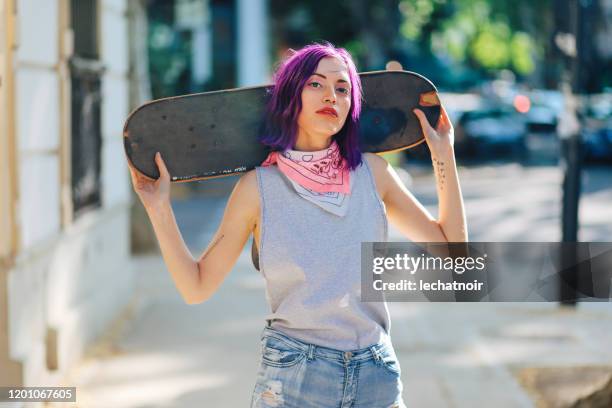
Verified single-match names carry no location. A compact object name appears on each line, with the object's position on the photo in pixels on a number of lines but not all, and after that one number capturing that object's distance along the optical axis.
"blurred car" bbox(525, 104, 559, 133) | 33.53
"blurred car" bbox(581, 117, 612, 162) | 24.53
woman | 2.82
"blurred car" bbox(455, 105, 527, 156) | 27.12
